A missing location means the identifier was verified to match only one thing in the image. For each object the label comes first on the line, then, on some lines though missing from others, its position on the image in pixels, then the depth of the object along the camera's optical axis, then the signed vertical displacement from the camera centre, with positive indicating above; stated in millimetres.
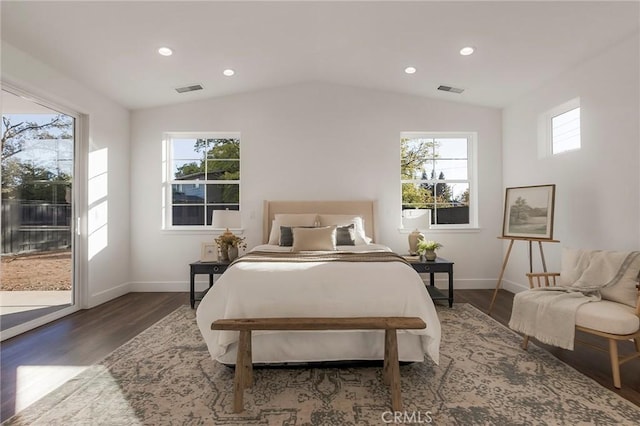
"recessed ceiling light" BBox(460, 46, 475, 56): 3285 +1686
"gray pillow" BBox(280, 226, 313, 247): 3918 -288
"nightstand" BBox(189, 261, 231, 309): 3908 -674
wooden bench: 1862 -674
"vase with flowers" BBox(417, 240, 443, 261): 4023 -462
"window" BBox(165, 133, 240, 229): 4844 +540
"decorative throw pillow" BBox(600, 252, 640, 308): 2326 -539
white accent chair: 2068 -681
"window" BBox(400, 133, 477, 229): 4887 +570
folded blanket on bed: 2654 -383
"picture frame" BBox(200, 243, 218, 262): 4145 -496
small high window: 3531 +990
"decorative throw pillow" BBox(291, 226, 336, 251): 3539 -284
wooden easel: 3311 -288
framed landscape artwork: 3371 +12
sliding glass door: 2982 +29
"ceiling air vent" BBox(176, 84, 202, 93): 4211 +1661
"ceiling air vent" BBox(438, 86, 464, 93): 4282 +1671
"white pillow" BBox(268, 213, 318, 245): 4213 -99
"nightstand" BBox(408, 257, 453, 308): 3848 -656
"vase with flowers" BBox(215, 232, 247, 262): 4082 -416
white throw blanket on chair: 2285 -666
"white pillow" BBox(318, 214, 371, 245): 4137 -99
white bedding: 2209 -651
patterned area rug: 1774 -1128
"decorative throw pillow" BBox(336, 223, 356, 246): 3898 -275
